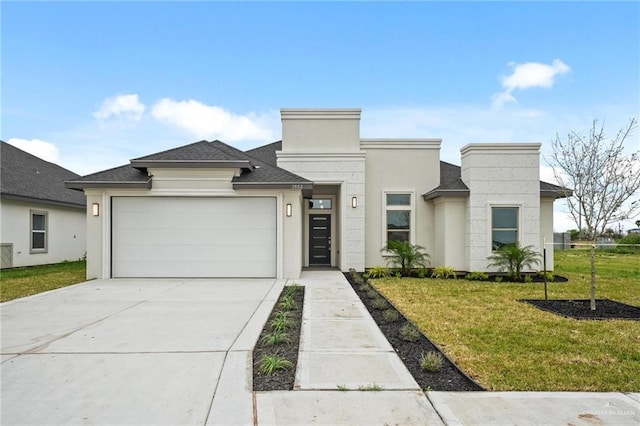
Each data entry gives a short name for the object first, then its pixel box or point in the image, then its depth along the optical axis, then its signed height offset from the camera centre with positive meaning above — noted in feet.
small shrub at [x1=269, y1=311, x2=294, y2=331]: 18.60 -5.00
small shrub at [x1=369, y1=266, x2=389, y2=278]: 41.34 -5.37
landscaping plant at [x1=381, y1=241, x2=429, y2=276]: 42.60 -3.77
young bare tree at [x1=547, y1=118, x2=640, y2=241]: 28.09 +3.15
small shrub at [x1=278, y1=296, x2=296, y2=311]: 23.80 -5.16
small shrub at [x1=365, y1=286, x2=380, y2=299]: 28.39 -5.43
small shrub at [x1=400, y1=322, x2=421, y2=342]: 17.37 -5.12
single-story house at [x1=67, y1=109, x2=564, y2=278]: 37.50 +1.83
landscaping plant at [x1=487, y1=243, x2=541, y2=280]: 39.17 -3.78
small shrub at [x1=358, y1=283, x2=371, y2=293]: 31.63 -5.48
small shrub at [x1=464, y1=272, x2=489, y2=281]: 40.37 -5.67
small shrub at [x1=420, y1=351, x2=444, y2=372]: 13.41 -4.90
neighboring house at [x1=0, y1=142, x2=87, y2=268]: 46.47 +1.12
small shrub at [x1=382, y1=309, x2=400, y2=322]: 21.22 -5.21
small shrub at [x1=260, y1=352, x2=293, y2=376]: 12.96 -4.86
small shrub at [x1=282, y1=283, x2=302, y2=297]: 28.42 -5.25
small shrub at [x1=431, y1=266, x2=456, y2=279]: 41.57 -5.39
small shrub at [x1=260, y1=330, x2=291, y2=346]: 16.19 -4.97
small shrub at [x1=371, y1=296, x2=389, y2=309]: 24.67 -5.30
